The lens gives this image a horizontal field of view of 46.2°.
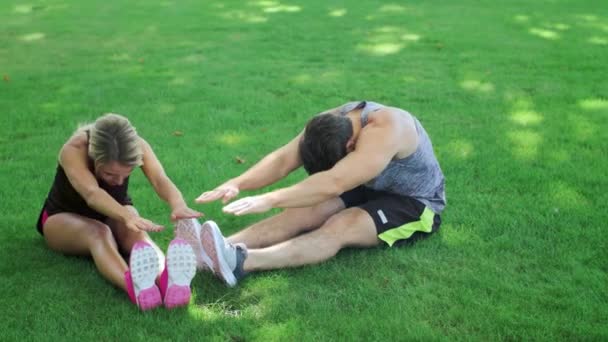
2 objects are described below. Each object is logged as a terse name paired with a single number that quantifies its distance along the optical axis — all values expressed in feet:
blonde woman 11.45
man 12.38
